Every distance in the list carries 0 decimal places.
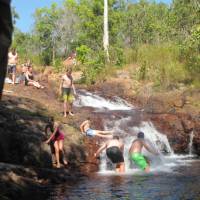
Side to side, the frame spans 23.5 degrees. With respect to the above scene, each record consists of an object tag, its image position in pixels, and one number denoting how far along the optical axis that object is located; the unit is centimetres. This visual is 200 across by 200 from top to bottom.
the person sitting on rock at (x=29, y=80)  2311
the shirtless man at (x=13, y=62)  2198
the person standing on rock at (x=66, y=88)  1882
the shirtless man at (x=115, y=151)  1427
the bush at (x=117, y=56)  3253
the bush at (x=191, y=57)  2651
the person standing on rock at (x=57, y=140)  1516
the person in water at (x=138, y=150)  1469
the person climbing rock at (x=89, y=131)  1679
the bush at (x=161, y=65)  2852
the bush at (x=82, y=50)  4573
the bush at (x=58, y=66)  3249
